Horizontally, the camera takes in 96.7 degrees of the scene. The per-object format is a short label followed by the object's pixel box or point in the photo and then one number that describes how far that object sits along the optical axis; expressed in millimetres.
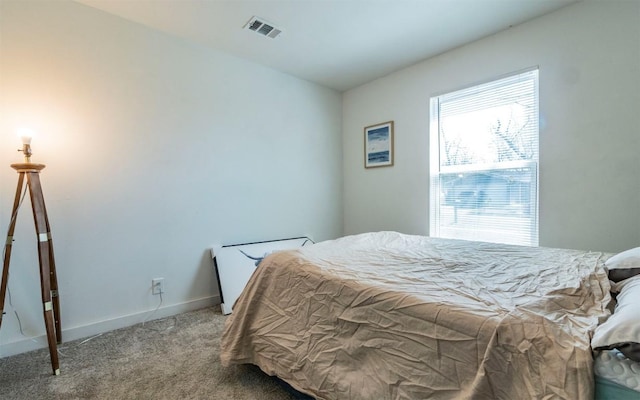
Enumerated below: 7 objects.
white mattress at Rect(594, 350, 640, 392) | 657
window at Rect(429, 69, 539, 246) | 2408
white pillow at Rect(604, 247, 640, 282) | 1160
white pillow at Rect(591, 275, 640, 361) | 660
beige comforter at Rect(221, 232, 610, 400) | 791
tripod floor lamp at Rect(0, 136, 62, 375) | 1646
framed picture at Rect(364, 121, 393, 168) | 3357
